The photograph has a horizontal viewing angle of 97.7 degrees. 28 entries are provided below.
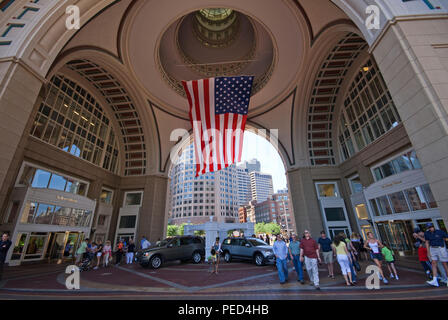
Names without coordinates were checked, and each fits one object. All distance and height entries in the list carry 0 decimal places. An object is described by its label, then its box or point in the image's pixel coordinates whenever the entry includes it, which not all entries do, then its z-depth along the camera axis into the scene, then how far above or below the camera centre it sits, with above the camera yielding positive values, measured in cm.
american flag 1523 +901
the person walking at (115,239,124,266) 1506 -117
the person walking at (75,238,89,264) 1230 -61
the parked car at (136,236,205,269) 1214 -95
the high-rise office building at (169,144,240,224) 9569 +1915
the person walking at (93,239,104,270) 1294 -74
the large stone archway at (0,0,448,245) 683 +960
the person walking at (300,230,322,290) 715 -67
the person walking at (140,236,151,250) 1638 -54
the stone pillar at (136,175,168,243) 2212 +303
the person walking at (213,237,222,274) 1095 -69
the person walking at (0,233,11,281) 779 -19
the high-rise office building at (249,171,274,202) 16650 +3963
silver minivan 1228 -102
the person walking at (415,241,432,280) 753 -105
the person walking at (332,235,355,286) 702 -85
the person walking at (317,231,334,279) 874 -82
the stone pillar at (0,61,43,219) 753 +529
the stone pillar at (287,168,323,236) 2030 +316
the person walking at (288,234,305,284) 776 -91
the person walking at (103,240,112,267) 1383 -94
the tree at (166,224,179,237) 7472 +207
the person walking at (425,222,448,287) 659 -61
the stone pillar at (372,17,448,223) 616 +476
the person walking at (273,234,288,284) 762 -87
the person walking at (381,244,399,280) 791 -100
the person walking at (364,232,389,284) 775 -68
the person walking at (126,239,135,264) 1550 -117
